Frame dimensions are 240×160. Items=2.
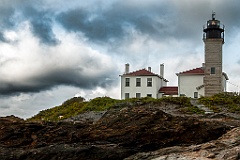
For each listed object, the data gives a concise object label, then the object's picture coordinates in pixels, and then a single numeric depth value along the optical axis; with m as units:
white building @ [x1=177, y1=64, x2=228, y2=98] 48.19
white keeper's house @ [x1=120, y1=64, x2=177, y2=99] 49.94
